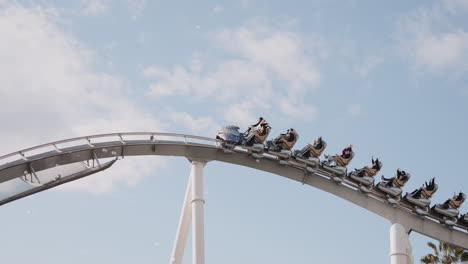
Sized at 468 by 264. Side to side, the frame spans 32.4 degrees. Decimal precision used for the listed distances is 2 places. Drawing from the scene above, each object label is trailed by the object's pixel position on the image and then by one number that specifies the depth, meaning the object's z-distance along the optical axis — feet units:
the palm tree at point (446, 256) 105.50
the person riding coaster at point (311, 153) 77.56
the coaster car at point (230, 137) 75.66
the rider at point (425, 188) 80.33
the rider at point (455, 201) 80.84
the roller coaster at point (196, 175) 66.85
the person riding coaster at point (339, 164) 78.12
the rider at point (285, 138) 77.05
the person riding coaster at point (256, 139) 75.92
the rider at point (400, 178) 79.67
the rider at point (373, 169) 78.95
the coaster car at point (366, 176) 78.64
